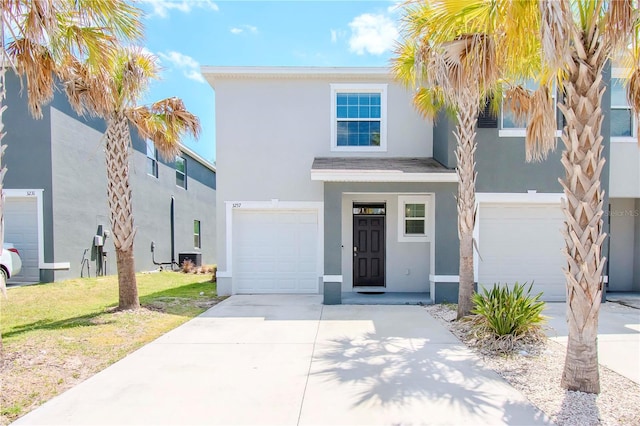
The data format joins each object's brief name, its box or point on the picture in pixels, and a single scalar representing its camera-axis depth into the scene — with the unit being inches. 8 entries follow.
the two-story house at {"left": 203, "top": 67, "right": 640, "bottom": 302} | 400.8
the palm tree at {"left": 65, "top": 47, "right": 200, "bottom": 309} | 272.4
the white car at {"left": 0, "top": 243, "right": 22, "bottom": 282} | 393.7
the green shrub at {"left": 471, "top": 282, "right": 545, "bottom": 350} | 222.2
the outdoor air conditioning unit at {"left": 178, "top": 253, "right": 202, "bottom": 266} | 681.0
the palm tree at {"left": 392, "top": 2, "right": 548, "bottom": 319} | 220.8
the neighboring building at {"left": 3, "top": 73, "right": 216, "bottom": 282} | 447.2
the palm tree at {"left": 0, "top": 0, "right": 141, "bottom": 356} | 185.6
